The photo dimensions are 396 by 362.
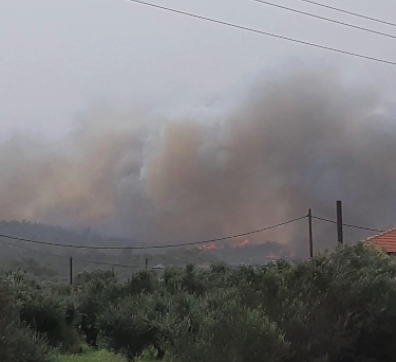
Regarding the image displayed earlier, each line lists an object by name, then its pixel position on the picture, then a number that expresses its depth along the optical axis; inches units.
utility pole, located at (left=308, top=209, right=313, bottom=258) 1629.2
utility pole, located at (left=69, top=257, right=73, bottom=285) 2444.6
